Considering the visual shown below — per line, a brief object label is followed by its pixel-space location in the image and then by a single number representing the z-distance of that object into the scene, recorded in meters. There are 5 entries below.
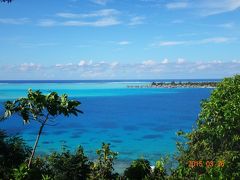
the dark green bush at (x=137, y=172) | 9.11
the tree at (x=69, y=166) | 9.43
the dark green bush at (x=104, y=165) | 9.23
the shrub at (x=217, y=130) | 11.44
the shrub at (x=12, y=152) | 10.13
